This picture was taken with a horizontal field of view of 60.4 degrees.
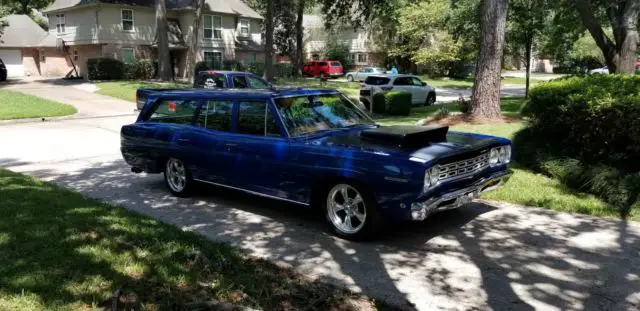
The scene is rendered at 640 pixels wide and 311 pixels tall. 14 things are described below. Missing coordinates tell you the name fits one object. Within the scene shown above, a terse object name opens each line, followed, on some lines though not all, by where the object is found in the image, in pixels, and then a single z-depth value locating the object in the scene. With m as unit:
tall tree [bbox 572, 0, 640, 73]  14.38
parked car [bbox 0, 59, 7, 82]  35.14
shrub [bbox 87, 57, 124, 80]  33.53
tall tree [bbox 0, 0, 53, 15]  57.85
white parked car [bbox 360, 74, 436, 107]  23.03
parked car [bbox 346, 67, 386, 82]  46.66
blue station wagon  5.05
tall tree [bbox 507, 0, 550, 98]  19.72
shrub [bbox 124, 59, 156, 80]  34.84
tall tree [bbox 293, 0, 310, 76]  44.56
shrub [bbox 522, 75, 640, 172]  6.78
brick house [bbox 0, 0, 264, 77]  36.09
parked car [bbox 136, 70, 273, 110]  17.44
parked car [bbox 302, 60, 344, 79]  48.94
